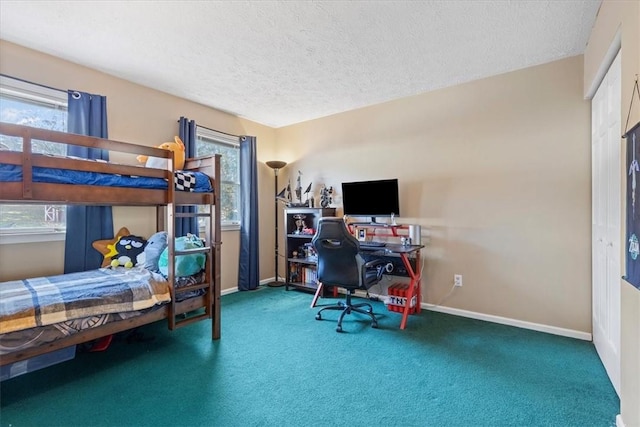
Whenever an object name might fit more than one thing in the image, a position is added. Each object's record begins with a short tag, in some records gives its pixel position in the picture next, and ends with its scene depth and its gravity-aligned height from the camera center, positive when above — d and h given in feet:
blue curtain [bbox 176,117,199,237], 11.16 +2.40
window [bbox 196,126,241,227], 13.21 +1.95
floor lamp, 14.55 +2.25
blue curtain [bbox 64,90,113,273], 8.68 +0.01
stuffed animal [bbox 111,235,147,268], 9.11 -1.21
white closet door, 6.12 -0.20
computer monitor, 11.37 +0.53
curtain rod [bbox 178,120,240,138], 12.50 +3.55
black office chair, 9.19 -1.56
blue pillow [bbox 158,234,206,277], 7.90 -1.28
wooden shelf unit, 13.70 -1.70
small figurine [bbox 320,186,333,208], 13.47 +0.67
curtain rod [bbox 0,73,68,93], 7.89 +3.56
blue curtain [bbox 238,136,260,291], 13.76 -0.30
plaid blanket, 5.52 -1.71
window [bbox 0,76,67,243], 7.97 +2.46
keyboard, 10.72 -1.20
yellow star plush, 9.08 -1.06
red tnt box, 10.59 -3.12
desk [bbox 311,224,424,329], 9.76 -1.83
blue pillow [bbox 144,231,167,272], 8.59 -1.07
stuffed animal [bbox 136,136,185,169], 8.83 +1.72
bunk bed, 5.57 +0.34
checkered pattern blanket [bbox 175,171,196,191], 7.89 +0.85
